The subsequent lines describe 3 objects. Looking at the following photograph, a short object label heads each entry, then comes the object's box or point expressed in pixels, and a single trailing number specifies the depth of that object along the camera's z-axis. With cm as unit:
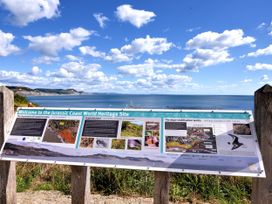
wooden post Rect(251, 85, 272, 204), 173
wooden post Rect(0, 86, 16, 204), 213
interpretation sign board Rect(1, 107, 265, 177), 172
